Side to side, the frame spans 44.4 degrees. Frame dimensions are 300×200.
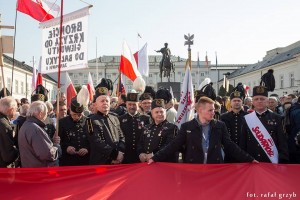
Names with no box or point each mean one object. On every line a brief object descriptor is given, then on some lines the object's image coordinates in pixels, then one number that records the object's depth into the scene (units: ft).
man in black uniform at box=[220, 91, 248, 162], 20.97
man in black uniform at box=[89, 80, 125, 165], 17.76
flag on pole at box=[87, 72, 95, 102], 45.89
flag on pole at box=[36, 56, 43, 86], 41.02
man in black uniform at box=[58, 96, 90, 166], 20.10
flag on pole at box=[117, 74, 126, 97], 41.10
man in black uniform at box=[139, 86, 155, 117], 22.91
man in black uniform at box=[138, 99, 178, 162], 17.78
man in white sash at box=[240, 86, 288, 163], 16.83
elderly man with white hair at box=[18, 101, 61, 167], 14.58
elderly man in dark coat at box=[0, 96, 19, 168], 15.81
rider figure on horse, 82.99
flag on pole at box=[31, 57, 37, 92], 44.69
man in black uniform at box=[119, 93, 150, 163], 20.62
